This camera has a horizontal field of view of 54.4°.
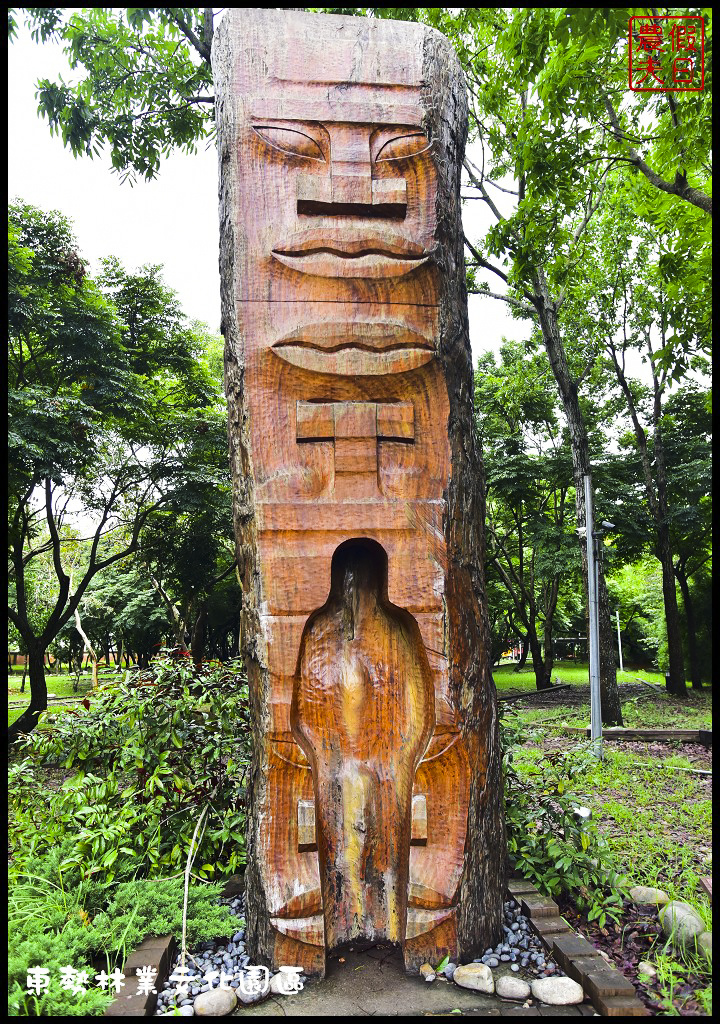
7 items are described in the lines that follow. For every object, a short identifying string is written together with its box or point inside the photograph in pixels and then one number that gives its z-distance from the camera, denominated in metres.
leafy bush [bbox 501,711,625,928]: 3.46
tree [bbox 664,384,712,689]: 12.14
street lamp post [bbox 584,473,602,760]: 7.29
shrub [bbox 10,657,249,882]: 3.62
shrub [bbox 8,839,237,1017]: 2.57
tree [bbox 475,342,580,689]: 12.76
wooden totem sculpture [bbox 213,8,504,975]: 3.01
